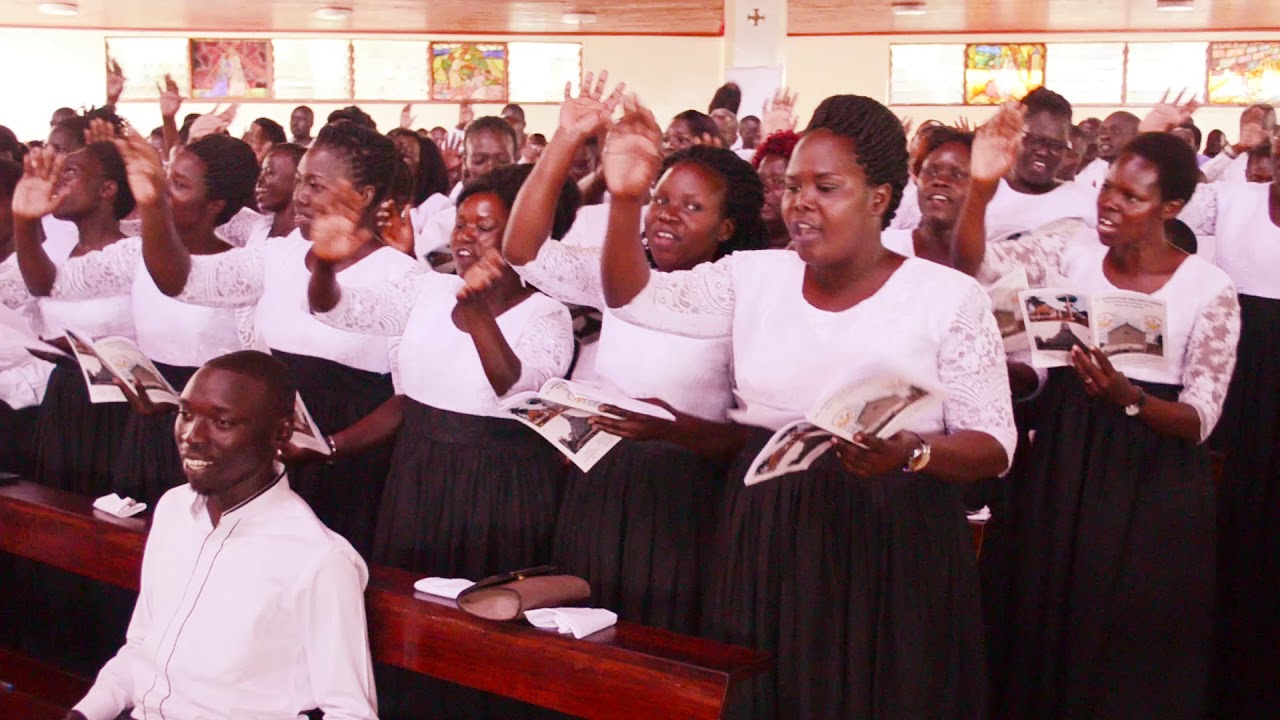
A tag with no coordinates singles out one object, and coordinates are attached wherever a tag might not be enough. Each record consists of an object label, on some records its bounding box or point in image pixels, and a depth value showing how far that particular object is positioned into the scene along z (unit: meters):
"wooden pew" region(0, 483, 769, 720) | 2.49
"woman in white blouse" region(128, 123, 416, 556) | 3.79
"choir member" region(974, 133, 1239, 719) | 3.51
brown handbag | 2.73
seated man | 2.62
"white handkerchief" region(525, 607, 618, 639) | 2.68
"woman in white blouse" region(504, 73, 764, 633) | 3.28
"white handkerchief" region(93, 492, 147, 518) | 3.53
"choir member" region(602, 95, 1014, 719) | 2.61
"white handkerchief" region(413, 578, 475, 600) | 2.92
